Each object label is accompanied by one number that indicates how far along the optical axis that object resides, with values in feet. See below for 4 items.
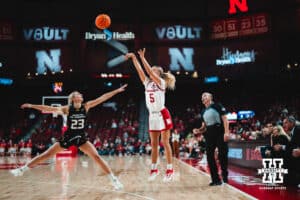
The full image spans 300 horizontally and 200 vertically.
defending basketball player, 18.75
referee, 22.35
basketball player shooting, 21.53
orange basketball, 29.94
